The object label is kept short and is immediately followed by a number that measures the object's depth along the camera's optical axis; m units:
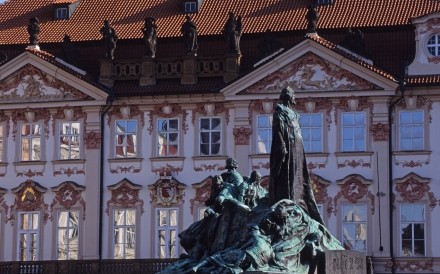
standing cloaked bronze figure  26.45
